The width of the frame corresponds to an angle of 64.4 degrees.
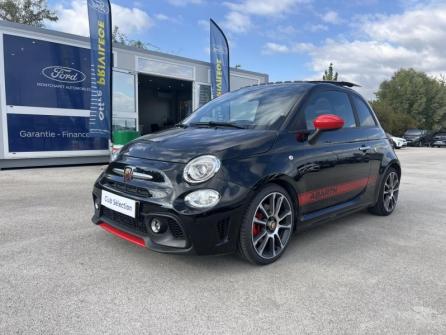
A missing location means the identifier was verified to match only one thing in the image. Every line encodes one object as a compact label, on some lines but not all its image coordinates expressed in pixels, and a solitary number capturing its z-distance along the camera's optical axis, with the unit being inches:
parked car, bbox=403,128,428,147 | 1136.2
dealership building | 333.7
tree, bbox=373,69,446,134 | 1705.2
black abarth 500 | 102.3
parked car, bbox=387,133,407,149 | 934.9
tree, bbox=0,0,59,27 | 1085.4
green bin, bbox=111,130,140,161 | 345.7
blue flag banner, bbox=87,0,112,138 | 350.6
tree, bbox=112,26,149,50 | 1466.3
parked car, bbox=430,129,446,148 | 1128.4
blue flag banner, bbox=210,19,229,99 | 506.0
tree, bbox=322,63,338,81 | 1332.9
